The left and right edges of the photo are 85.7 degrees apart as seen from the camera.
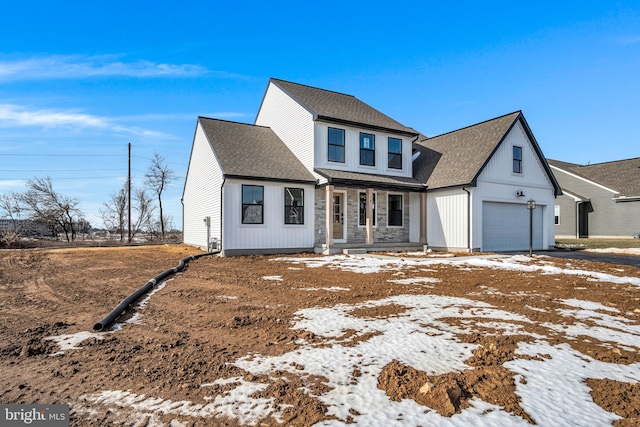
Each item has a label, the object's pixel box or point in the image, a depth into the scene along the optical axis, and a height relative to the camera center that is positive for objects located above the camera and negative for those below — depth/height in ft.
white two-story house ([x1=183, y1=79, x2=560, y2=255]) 48.24 +5.95
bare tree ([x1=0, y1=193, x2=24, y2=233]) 87.45 +3.51
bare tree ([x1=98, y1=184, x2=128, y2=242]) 97.76 +2.85
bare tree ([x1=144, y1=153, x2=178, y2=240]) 98.37 +12.09
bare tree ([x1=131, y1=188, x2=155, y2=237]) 96.99 +2.30
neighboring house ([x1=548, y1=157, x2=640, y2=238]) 82.43 +5.80
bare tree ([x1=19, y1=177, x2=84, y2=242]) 87.76 +3.60
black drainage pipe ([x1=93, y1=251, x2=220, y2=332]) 14.50 -4.20
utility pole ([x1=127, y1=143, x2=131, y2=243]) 82.38 +7.35
